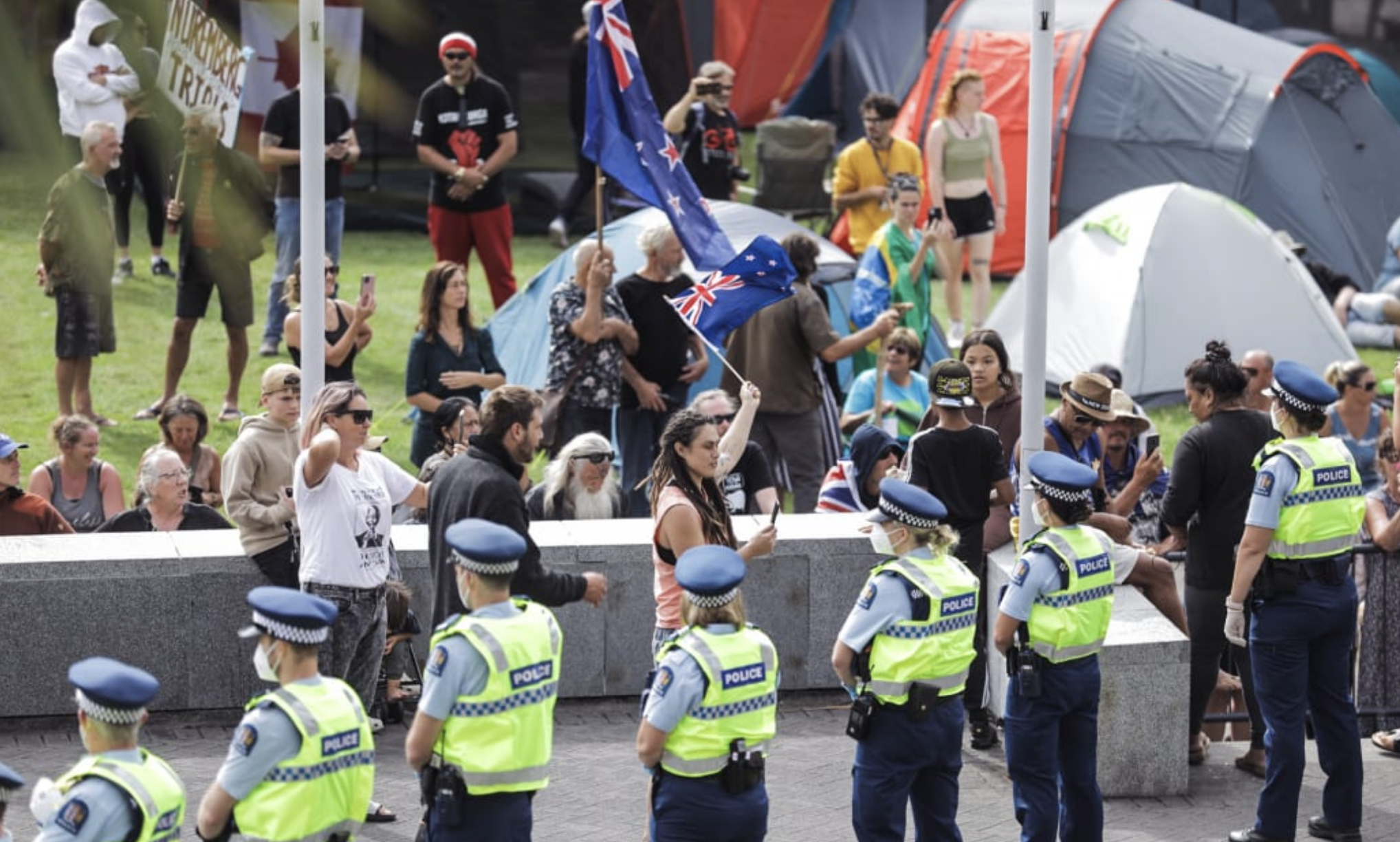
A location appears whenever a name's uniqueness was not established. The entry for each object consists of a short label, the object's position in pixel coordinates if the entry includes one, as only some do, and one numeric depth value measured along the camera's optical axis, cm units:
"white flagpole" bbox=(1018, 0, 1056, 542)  1597
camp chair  3616
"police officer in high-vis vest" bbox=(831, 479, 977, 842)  1252
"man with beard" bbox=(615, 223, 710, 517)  2156
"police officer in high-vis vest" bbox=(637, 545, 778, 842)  1112
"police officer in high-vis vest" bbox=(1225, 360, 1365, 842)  1462
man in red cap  2667
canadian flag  3041
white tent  2937
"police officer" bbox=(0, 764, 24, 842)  920
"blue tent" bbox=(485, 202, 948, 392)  2630
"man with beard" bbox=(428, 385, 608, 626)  1332
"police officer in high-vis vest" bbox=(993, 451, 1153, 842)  1348
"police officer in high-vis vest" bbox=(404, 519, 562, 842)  1084
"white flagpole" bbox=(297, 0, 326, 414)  1571
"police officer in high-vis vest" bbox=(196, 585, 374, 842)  979
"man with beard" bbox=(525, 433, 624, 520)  1839
